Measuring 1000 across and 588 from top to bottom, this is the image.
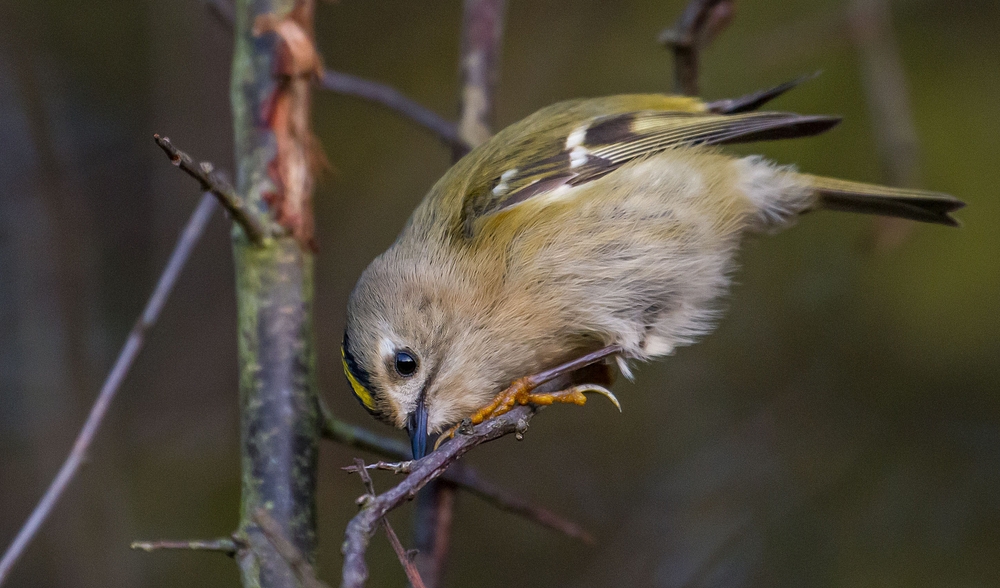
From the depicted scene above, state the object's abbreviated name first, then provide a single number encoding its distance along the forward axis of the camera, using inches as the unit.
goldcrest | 88.0
